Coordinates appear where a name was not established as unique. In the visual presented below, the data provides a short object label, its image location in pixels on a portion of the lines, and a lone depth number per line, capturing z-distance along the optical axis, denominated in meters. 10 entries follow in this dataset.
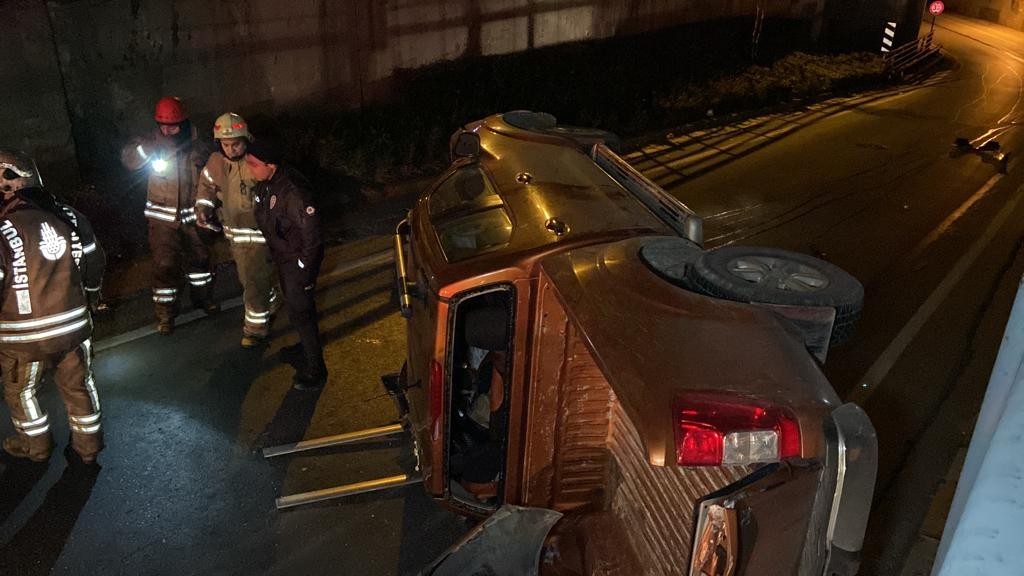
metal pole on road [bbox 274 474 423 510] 4.49
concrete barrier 0.91
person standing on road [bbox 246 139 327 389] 5.05
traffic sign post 20.65
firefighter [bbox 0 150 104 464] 4.11
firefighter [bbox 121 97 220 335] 5.73
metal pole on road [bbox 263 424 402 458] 4.90
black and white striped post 20.78
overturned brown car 2.15
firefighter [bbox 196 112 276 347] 5.22
